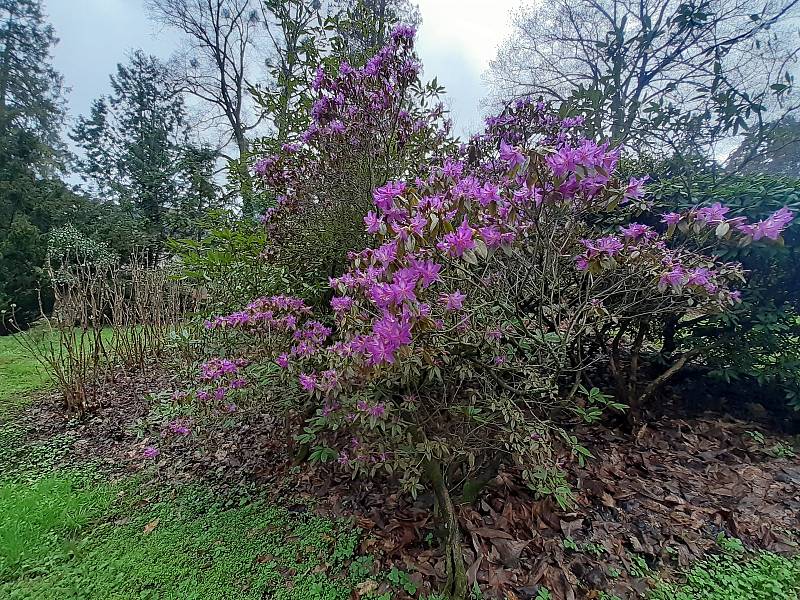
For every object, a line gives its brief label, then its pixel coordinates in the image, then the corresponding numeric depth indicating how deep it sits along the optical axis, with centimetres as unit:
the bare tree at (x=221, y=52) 1161
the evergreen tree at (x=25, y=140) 716
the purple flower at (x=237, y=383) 198
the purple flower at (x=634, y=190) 125
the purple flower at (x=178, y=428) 227
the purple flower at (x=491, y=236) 118
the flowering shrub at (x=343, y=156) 212
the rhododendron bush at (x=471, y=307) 118
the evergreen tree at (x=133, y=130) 1202
